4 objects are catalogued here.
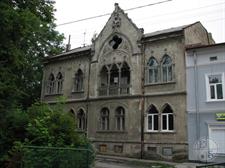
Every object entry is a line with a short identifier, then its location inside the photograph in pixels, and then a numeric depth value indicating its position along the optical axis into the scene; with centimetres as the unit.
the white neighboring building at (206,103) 1354
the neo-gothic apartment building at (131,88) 1504
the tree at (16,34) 1065
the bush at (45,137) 817
